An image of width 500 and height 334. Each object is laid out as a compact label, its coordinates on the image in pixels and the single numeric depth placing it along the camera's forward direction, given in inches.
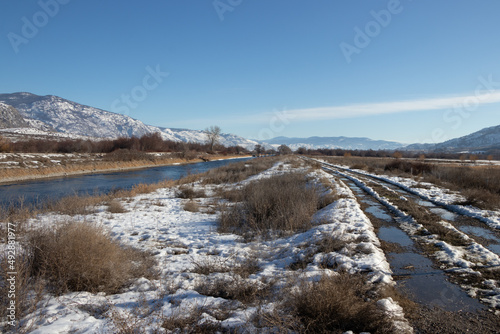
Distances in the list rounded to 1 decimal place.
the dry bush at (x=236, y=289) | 156.5
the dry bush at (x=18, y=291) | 129.8
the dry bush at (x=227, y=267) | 197.6
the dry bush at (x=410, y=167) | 990.4
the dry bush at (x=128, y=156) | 1740.3
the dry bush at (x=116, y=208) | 430.2
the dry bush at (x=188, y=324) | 124.4
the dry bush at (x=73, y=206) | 405.7
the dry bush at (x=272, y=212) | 320.8
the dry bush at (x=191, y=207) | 462.2
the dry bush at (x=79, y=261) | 170.6
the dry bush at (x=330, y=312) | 118.6
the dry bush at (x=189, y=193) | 603.4
